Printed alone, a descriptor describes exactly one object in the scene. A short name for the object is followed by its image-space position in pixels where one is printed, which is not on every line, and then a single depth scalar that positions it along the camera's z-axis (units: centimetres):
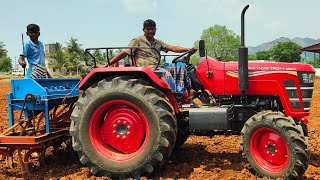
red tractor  450
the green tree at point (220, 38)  7619
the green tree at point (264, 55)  7941
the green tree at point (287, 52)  7250
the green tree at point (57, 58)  7612
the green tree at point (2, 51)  7888
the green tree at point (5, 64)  9544
